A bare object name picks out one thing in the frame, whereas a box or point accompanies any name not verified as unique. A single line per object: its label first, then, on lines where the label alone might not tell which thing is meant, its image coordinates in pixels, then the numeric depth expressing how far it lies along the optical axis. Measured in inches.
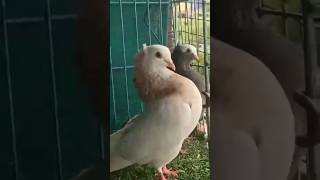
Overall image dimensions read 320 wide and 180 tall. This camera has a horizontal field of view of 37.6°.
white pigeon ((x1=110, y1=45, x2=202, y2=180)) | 37.4
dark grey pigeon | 38.0
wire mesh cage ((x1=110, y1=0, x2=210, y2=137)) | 38.8
